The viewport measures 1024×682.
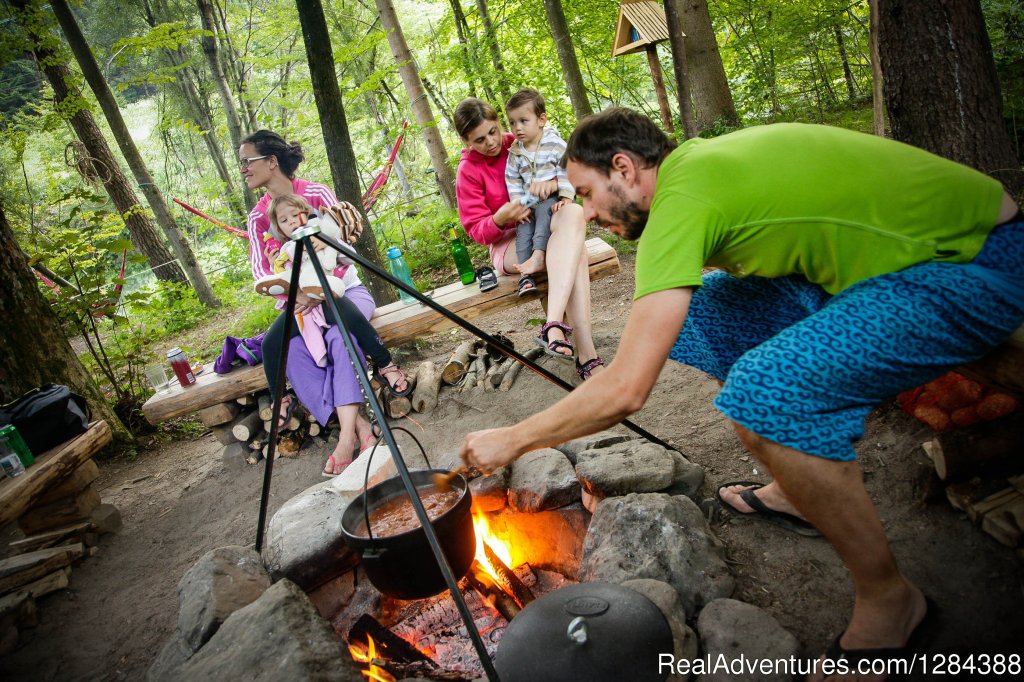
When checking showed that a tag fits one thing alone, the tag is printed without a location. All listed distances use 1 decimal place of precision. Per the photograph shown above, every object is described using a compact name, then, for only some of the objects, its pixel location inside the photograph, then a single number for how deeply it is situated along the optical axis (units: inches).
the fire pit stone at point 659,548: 78.1
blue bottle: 164.7
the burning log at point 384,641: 83.9
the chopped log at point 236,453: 177.8
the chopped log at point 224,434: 176.1
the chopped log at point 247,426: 174.6
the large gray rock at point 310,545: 101.0
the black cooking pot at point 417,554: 74.4
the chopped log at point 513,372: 163.6
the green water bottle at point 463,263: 174.9
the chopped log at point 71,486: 152.7
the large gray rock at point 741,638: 65.3
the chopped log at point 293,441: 171.8
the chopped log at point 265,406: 174.7
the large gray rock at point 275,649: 65.1
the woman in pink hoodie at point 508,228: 142.3
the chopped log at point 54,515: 153.8
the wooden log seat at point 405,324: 157.5
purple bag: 171.9
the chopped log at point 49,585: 126.8
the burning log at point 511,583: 89.9
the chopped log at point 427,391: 167.2
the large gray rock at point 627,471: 96.0
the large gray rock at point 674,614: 66.6
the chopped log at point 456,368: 173.2
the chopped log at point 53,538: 141.9
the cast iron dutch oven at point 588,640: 55.4
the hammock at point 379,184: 256.8
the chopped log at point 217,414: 170.7
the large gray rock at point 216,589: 83.1
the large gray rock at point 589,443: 111.9
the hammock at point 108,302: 206.4
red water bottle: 165.3
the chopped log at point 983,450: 76.8
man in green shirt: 57.9
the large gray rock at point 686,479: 98.7
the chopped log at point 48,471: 123.6
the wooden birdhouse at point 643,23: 264.4
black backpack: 142.4
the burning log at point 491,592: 88.2
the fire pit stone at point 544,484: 102.0
